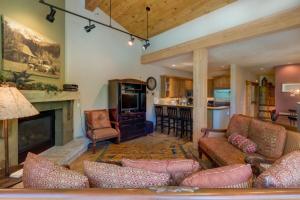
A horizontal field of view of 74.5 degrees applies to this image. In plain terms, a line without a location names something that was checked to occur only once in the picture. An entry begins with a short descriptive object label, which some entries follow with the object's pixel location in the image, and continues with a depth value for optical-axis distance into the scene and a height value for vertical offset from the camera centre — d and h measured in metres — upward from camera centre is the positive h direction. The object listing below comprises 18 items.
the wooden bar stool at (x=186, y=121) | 5.62 -0.66
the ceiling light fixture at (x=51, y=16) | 3.46 +1.47
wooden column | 4.56 +0.11
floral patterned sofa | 2.54 -0.62
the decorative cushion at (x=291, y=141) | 2.39 -0.53
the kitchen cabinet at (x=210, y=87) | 10.19 +0.58
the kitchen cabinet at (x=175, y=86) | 7.87 +0.54
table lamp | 1.81 -0.07
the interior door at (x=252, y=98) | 8.44 +0.03
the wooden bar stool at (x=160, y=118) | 6.79 -0.69
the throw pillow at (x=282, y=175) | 1.12 -0.45
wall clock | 7.23 +0.59
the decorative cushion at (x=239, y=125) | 3.37 -0.47
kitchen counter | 5.95 -0.55
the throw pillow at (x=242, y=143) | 2.89 -0.69
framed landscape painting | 2.79 +0.81
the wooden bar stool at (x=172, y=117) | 6.14 -0.57
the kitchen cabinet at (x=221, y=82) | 9.20 +0.80
